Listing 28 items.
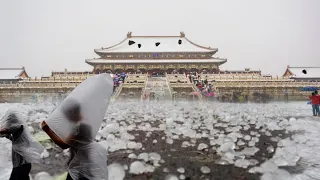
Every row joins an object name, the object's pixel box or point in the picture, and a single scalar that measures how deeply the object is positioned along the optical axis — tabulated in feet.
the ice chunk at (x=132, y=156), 10.24
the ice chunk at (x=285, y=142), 12.41
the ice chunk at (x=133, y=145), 11.93
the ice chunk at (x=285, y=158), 9.62
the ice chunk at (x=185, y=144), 12.28
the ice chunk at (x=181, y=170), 8.86
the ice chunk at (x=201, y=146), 11.81
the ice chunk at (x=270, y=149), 11.37
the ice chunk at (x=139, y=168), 8.73
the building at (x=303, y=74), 91.89
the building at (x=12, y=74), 88.18
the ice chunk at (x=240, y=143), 12.41
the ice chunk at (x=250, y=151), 10.87
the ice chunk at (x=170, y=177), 8.18
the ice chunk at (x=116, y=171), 8.23
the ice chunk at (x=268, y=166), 8.78
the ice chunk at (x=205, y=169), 8.77
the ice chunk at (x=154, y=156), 10.04
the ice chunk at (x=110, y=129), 14.30
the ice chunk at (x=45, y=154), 10.52
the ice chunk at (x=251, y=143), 12.33
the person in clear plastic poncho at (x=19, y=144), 6.52
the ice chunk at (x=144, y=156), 10.04
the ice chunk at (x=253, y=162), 9.49
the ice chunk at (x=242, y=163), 9.35
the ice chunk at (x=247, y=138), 13.45
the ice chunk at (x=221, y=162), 9.62
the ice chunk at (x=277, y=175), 8.17
